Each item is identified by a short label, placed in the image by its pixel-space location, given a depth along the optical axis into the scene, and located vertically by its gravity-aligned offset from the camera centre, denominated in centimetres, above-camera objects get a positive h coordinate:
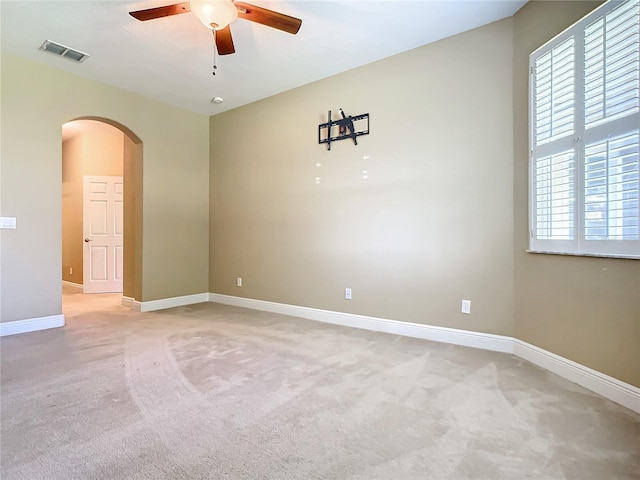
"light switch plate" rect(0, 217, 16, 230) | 334 +12
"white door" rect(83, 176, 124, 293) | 605 +0
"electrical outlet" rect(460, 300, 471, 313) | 301 -65
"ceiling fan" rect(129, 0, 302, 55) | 213 +151
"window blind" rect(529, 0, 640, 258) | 193 +66
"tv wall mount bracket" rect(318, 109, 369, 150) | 363 +122
